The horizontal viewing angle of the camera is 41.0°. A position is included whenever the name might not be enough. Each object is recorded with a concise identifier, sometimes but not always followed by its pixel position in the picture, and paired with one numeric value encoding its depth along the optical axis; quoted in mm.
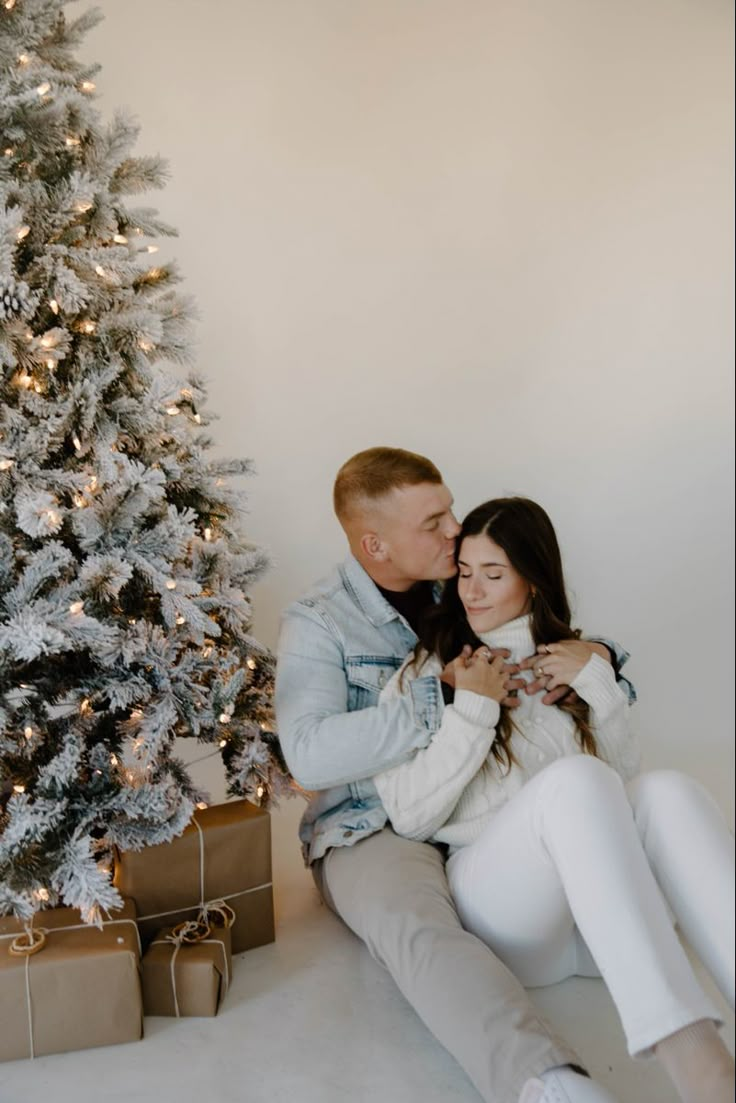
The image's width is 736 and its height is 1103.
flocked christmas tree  1546
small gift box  1605
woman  1140
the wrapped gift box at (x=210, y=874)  1727
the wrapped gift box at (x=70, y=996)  1492
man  1256
